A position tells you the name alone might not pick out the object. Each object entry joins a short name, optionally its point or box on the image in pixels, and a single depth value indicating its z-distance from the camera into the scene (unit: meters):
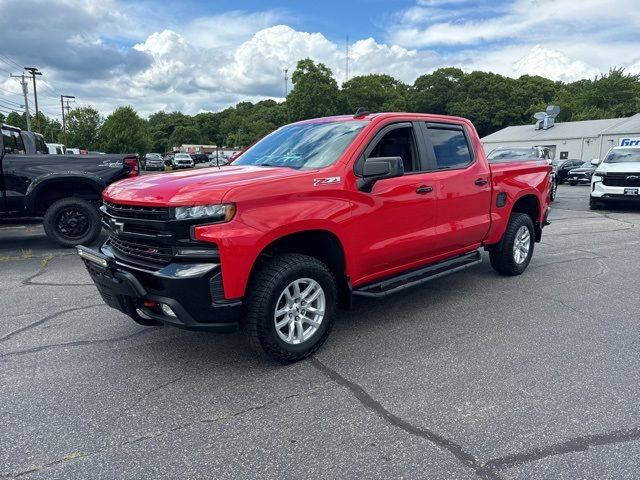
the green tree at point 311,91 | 55.16
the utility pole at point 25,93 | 48.58
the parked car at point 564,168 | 27.55
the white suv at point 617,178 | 12.66
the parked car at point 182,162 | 49.72
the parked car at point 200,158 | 62.32
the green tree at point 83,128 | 52.81
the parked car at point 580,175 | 26.08
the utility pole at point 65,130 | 52.94
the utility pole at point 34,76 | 51.81
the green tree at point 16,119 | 95.01
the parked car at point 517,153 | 15.05
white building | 39.47
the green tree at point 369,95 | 61.38
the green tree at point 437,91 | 74.31
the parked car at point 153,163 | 50.78
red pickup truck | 3.20
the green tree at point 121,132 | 53.44
